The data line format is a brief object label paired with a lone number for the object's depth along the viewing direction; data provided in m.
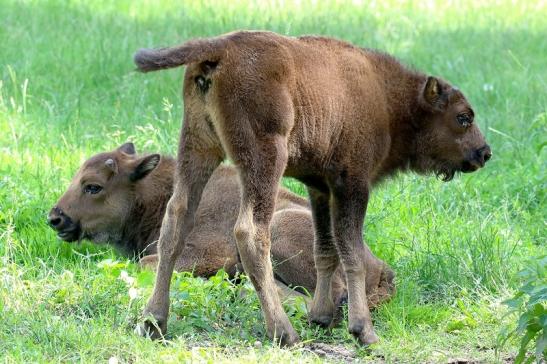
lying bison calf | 16.28
